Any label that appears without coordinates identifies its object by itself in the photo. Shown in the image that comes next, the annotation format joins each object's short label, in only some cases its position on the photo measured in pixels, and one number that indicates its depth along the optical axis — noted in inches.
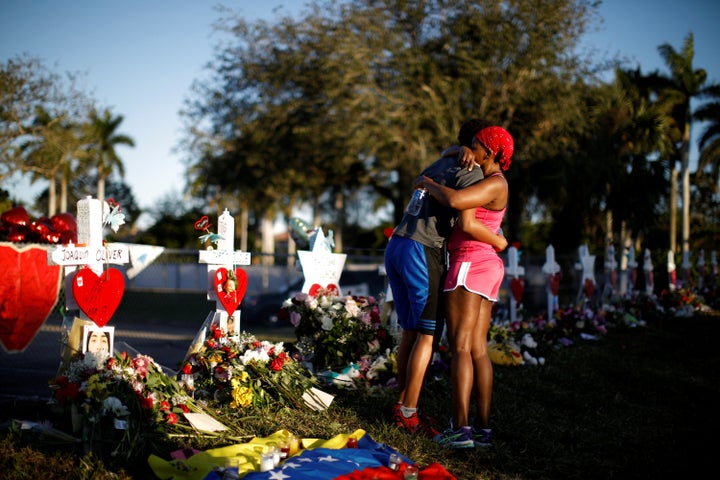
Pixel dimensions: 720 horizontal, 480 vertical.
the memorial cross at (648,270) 585.9
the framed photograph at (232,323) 199.2
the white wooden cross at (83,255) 161.8
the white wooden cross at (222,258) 198.7
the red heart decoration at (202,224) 196.5
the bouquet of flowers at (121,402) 131.0
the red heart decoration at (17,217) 264.1
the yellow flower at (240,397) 167.8
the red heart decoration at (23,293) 226.7
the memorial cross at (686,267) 708.0
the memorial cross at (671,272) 636.6
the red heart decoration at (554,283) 397.1
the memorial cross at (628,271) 538.6
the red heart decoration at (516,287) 370.6
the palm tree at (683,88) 1200.8
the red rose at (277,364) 176.7
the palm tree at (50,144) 918.4
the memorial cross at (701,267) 749.9
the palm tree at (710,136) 1242.0
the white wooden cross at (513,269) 368.5
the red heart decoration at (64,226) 284.5
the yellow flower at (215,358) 176.2
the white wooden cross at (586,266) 451.5
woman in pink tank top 153.9
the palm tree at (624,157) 900.6
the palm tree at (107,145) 1641.2
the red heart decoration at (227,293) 199.6
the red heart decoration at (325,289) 243.5
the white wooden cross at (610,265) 507.2
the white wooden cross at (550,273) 391.6
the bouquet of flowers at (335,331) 222.4
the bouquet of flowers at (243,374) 171.0
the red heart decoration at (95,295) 161.0
